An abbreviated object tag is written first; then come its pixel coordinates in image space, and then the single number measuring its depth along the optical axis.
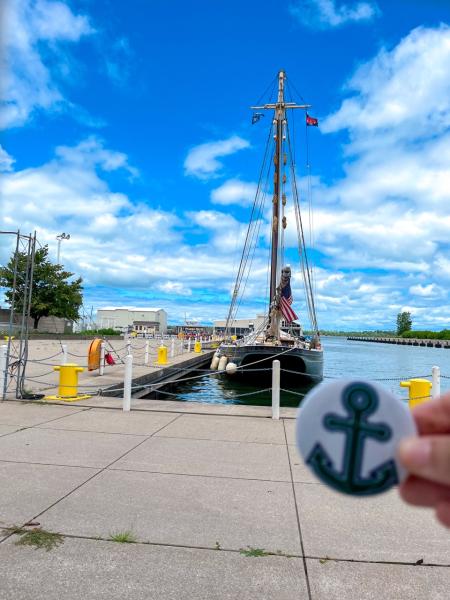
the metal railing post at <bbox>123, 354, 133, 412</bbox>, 10.00
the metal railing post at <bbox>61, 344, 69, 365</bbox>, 13.48
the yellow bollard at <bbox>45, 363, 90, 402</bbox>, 10.78
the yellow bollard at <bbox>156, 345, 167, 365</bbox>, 21.83
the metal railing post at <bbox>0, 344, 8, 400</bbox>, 10.64
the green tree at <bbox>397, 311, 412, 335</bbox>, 191.38
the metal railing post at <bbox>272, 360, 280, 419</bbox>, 9.59
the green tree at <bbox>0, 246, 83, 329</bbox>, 49.66
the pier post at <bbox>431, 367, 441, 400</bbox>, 9.01
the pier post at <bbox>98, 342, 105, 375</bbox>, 15.93
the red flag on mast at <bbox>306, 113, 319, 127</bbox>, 27.51
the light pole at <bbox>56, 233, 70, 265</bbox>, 60.25
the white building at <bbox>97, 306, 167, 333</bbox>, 113.03
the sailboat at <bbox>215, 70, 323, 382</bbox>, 20.91
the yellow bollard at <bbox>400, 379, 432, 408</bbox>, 9.24
